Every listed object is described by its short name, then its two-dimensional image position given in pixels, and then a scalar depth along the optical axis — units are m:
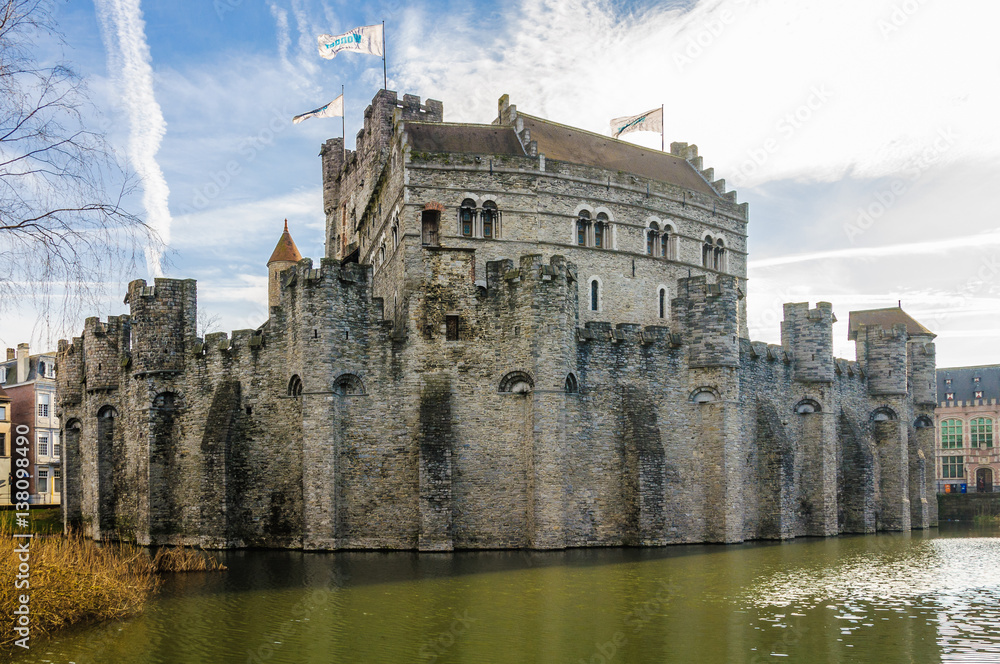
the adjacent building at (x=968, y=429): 69.50
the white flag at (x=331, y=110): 44.66
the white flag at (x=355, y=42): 40.31
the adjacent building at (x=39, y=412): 54.14
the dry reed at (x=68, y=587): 14.46
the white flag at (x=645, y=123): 45.84
